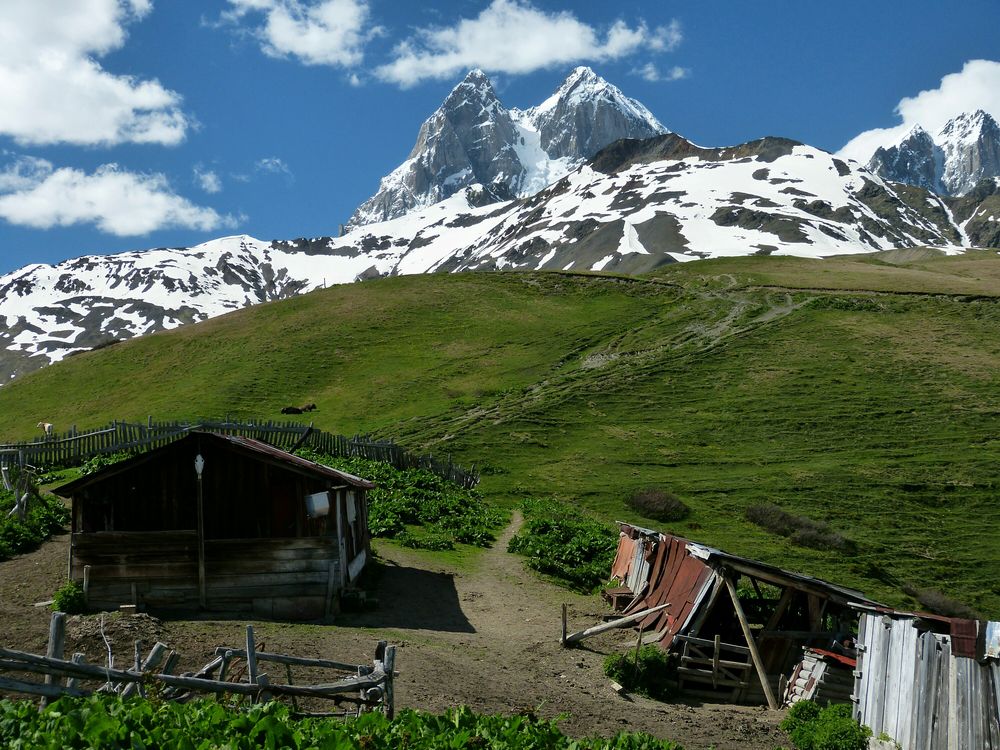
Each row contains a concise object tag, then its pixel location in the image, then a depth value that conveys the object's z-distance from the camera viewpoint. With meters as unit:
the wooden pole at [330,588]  23.27
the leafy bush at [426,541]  34.28
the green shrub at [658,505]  42.38
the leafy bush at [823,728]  15.43
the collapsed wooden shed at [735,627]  20.22
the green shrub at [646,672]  19.92
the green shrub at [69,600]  21.99
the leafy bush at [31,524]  27.41
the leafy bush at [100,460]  38.84
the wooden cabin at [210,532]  23.00
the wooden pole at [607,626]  22.20
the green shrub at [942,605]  31.72
